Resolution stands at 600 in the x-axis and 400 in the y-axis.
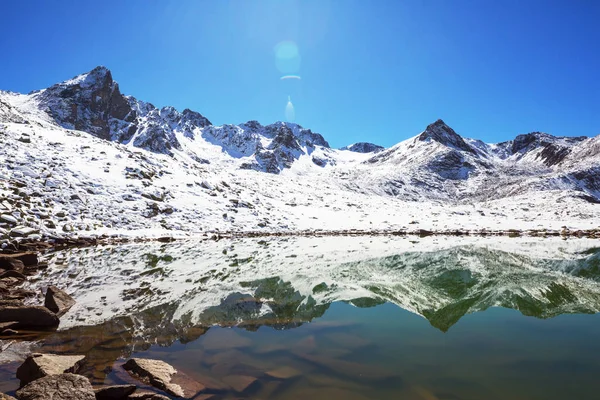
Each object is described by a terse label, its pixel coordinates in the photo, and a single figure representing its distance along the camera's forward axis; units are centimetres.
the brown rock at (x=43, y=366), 587
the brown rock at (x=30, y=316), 937
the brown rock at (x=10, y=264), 1718
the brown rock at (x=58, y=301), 1048
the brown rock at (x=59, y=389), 511
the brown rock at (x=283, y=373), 636
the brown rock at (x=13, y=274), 1555
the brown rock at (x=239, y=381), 595
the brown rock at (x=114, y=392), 560
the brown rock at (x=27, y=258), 1886
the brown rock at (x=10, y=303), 1083
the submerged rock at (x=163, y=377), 586
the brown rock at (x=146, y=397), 552
